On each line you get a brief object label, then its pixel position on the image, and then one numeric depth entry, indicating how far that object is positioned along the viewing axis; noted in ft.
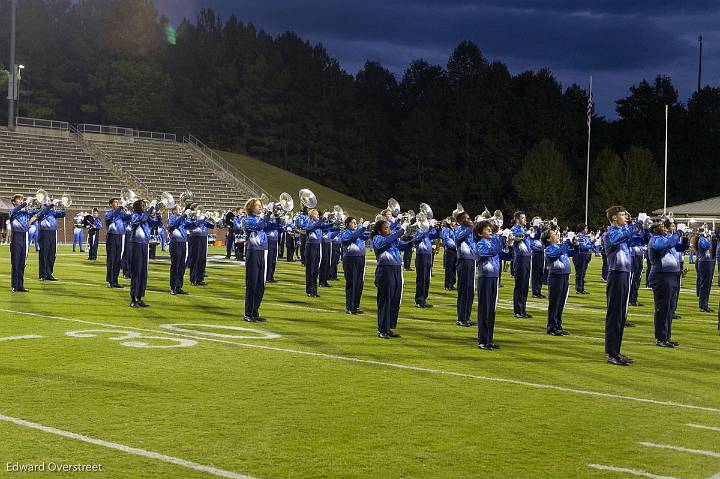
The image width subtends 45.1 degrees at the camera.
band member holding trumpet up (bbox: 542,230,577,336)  39.34
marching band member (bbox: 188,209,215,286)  60.13
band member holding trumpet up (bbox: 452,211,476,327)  42.16
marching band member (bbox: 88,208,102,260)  82.79
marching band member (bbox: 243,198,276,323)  39.37
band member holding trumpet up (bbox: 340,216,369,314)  45.29
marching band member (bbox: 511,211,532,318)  46.75
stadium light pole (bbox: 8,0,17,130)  156.64
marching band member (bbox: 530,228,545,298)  59.57
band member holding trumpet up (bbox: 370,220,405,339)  35.76
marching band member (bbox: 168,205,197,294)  53.01
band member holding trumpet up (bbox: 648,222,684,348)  36.29
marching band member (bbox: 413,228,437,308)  50.70
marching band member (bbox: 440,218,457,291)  55.88
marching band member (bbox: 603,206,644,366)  30.86
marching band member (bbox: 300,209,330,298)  54.90
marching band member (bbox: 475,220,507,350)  33.42
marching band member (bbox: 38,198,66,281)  57.11
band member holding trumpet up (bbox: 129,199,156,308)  44.04
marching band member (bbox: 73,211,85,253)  98.71
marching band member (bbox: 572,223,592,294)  67.15
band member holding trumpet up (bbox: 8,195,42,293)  49.75
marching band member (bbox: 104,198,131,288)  56.18
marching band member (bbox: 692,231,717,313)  53.21
